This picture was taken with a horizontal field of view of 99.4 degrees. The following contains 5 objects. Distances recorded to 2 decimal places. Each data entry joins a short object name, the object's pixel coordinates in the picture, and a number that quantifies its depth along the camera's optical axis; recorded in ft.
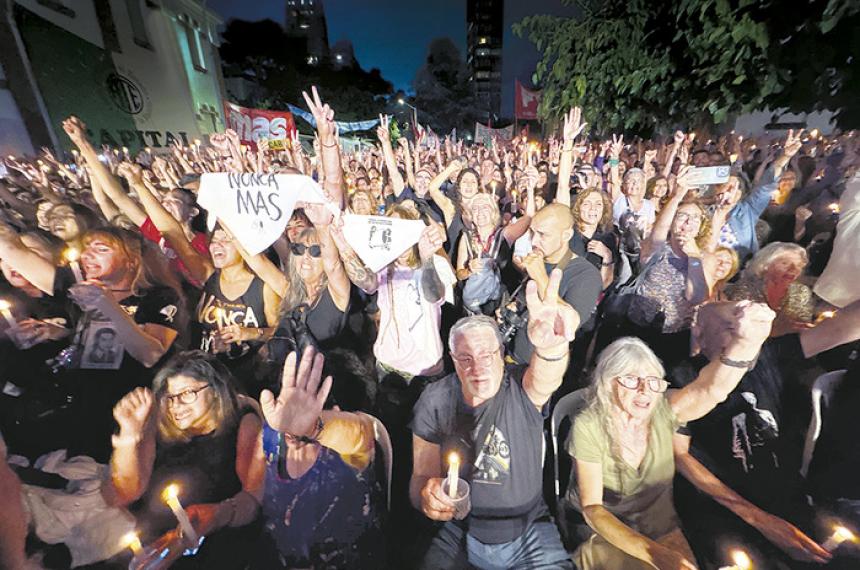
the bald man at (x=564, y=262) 6.82
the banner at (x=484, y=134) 34.68
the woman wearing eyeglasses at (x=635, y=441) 6.19
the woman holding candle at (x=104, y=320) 7.18
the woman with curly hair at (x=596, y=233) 8.39
